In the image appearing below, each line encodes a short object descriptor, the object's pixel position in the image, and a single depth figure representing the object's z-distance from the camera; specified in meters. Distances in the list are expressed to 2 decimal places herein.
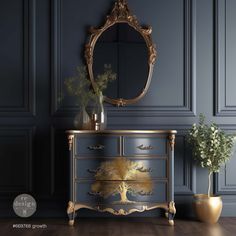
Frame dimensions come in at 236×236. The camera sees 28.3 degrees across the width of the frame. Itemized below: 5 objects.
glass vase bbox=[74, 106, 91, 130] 3.88
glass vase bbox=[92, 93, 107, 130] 3.88
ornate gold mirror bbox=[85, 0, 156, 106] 4.20
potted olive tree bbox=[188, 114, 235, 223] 3.85
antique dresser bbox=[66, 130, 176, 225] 3.70
